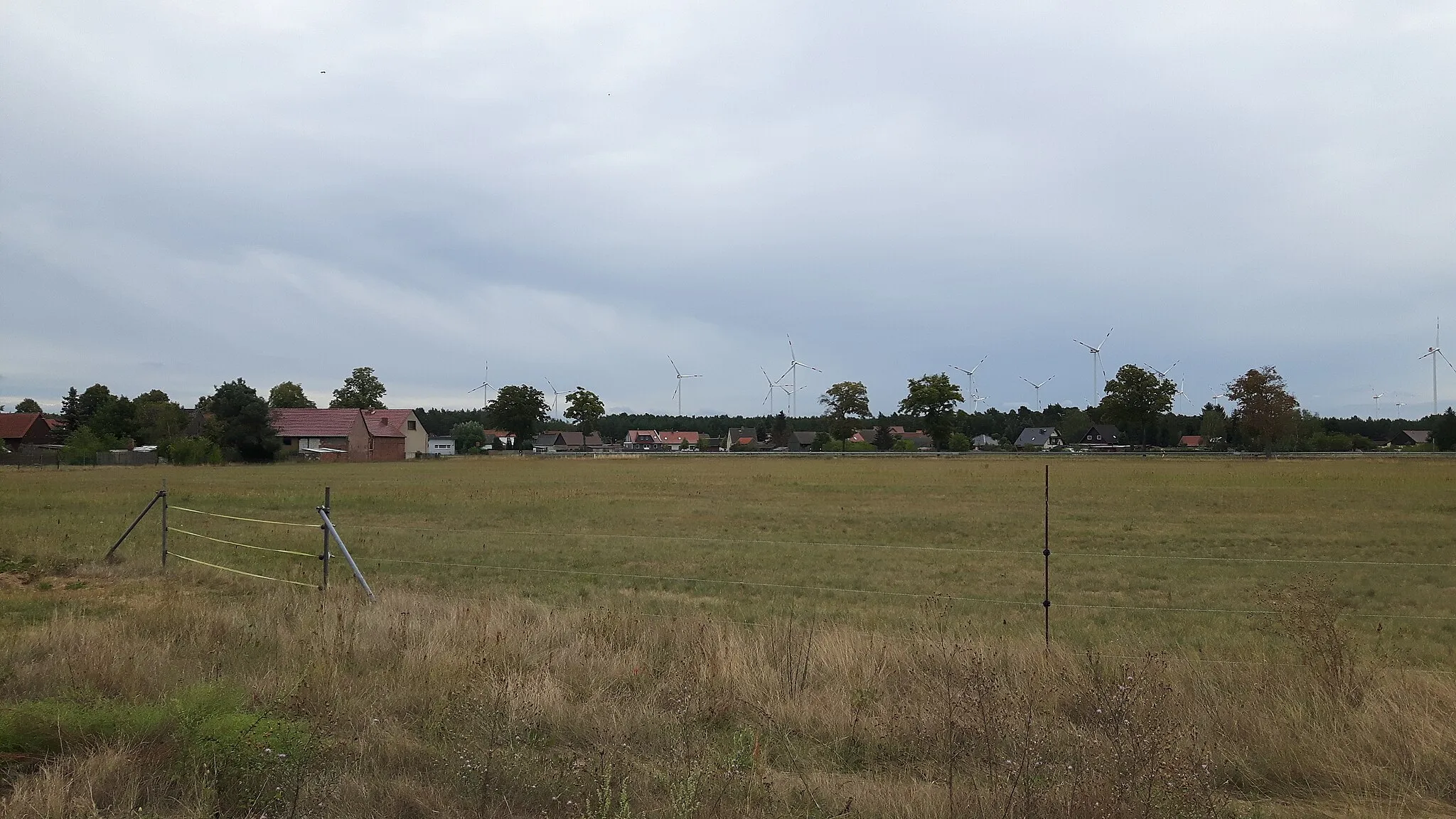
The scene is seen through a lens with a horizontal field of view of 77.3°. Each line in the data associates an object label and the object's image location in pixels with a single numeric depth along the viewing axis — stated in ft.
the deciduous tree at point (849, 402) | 617.62
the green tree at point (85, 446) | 264.31
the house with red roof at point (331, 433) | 339.26
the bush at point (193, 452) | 262.06
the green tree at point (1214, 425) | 508.94
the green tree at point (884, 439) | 528.22
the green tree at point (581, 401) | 654.94
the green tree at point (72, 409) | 398.62
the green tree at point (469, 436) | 507.71
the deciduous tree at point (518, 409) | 572.92
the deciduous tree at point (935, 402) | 548.72
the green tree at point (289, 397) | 478.18
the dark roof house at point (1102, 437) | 568.00
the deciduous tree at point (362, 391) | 533.96
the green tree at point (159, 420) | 316.40
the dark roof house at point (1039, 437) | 597.52
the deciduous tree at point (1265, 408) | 398.42
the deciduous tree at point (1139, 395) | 444.55
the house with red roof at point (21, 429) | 326.44
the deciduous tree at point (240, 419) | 276.82
